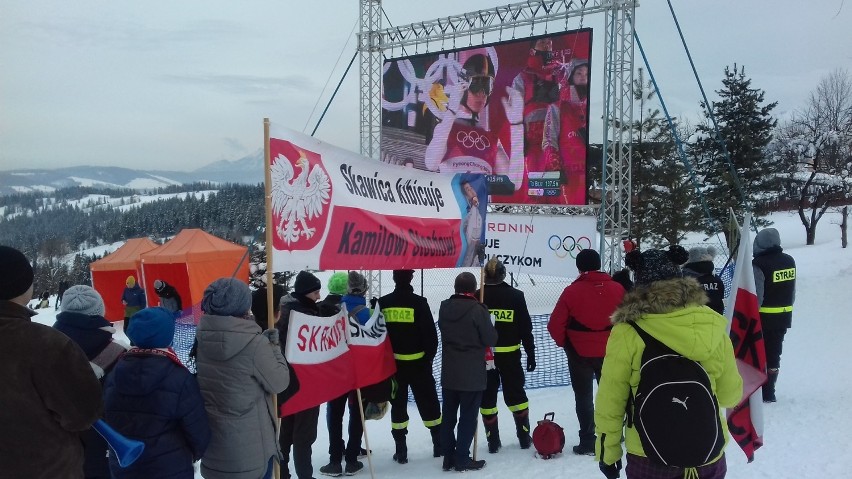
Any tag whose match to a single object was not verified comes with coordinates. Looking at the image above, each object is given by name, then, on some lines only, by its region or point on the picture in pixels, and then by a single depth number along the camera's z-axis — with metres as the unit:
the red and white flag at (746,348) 3.68
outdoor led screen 11.70
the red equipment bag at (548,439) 4.93
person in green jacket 2.58
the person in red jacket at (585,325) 4.84
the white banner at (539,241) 11.75
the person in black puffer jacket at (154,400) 2.80
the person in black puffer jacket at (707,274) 5.66
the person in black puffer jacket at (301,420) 4.25
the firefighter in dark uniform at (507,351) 5.26
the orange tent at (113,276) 17.98
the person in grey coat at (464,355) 4.77
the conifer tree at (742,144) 24.59
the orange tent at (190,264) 16.31
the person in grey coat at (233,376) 3.13
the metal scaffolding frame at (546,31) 10.45
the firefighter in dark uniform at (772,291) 6.08
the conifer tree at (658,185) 20.11
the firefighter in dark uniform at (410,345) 4.97
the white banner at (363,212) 3.76
